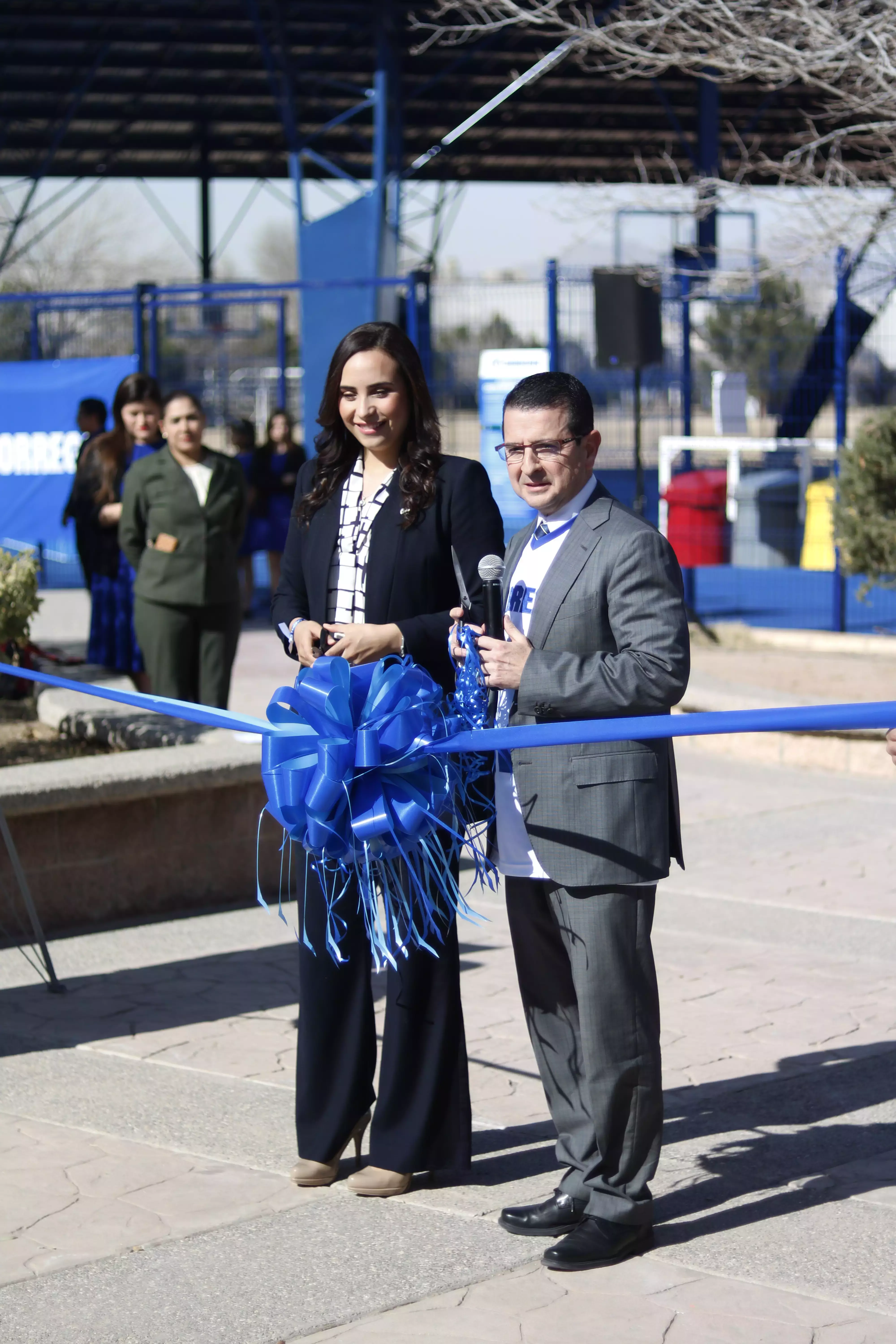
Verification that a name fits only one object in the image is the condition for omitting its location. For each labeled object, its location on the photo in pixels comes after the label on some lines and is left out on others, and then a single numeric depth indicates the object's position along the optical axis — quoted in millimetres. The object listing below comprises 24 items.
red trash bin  14383
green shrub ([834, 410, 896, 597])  11094
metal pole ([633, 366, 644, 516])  12789
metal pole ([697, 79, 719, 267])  25562
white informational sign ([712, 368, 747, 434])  14375
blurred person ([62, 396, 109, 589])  12117
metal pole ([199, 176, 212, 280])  33625
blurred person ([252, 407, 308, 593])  14766
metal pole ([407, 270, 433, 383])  13664
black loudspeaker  12625
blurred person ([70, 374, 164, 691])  8367
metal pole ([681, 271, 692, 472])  15000
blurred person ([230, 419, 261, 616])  14812
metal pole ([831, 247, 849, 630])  12883
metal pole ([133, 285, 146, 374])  14625
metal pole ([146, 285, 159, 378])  14672
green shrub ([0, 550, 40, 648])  7406
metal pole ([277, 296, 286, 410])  15180
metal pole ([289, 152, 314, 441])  16375
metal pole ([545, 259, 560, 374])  13766
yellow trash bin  14492
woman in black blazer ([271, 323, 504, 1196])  3809
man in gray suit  3346
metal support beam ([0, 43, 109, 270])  25719
